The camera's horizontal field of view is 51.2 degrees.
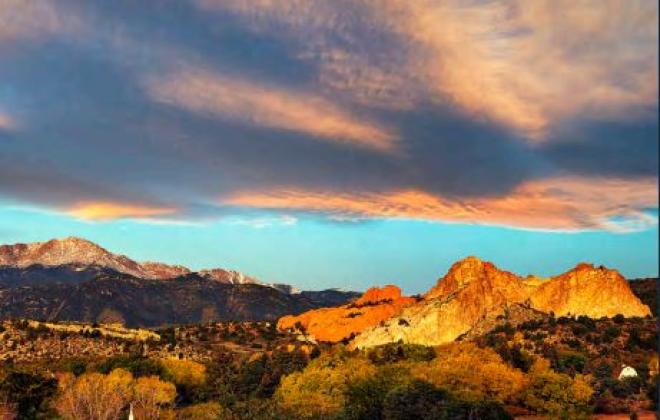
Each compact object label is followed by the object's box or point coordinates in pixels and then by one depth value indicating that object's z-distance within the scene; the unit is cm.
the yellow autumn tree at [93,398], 10181
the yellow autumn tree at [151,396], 11069
